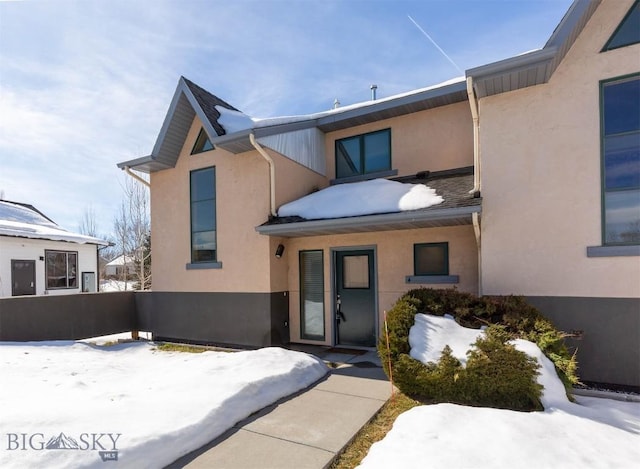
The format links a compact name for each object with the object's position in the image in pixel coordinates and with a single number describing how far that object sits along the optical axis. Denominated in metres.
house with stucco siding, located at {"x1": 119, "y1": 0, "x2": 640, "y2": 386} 5.40
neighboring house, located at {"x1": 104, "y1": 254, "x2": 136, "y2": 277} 20.20
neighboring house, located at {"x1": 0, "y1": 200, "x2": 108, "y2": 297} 14.80
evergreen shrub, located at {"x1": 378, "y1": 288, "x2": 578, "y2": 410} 4.36
